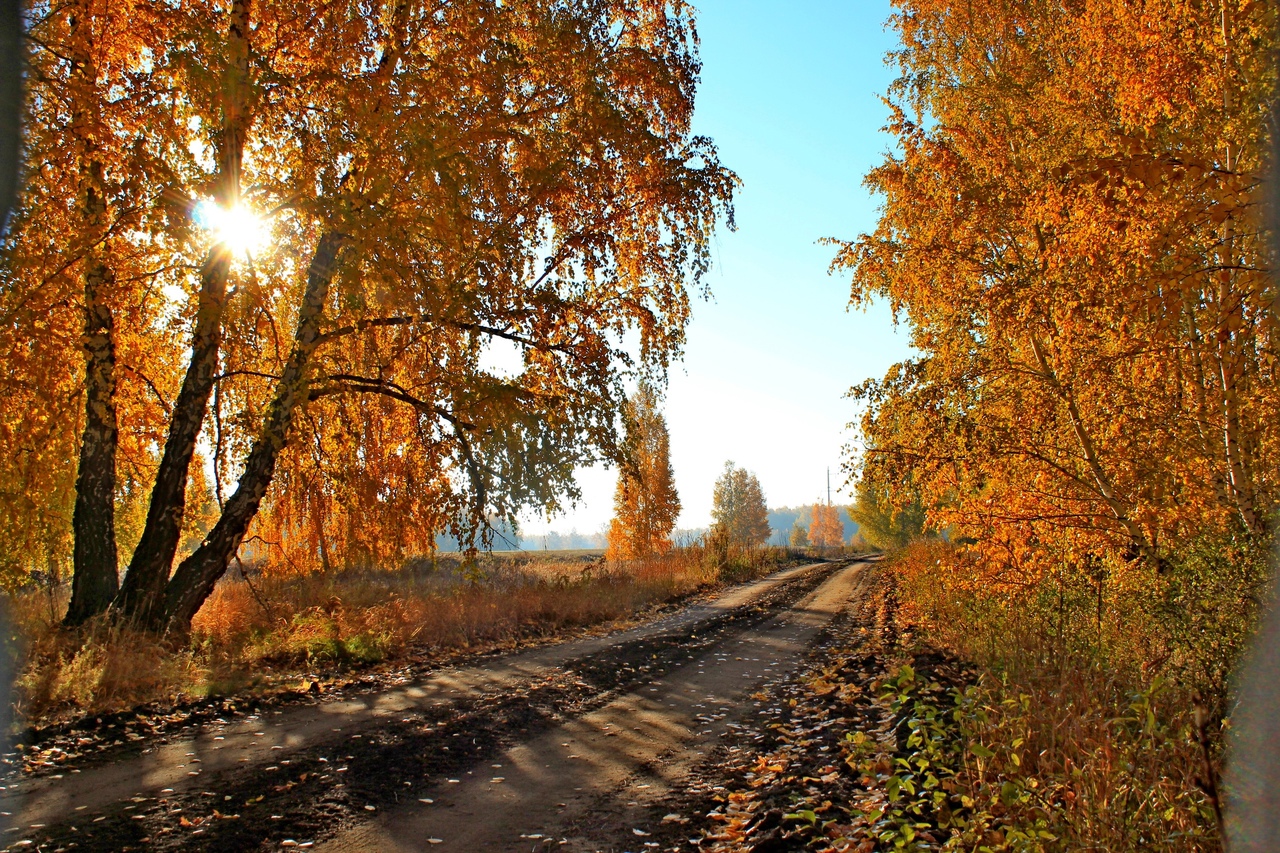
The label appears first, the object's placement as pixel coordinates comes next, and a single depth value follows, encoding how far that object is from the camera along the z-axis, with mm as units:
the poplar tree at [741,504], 88388
